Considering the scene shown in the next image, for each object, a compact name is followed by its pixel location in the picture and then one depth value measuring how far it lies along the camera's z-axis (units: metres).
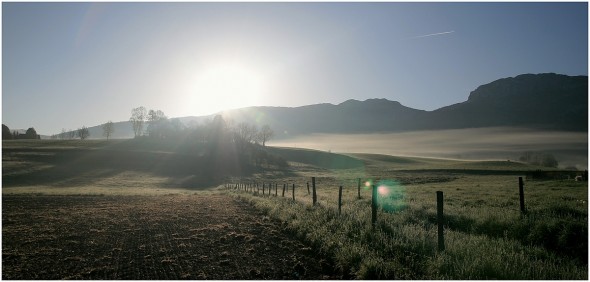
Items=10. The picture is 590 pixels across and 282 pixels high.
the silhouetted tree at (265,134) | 146.27
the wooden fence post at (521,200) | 15.35
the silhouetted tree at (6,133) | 141.50
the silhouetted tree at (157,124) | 138.69
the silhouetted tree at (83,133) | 171.25
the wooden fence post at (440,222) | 9.12
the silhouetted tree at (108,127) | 175.38
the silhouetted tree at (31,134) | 161.46
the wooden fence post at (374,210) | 12.50
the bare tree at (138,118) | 154.50
